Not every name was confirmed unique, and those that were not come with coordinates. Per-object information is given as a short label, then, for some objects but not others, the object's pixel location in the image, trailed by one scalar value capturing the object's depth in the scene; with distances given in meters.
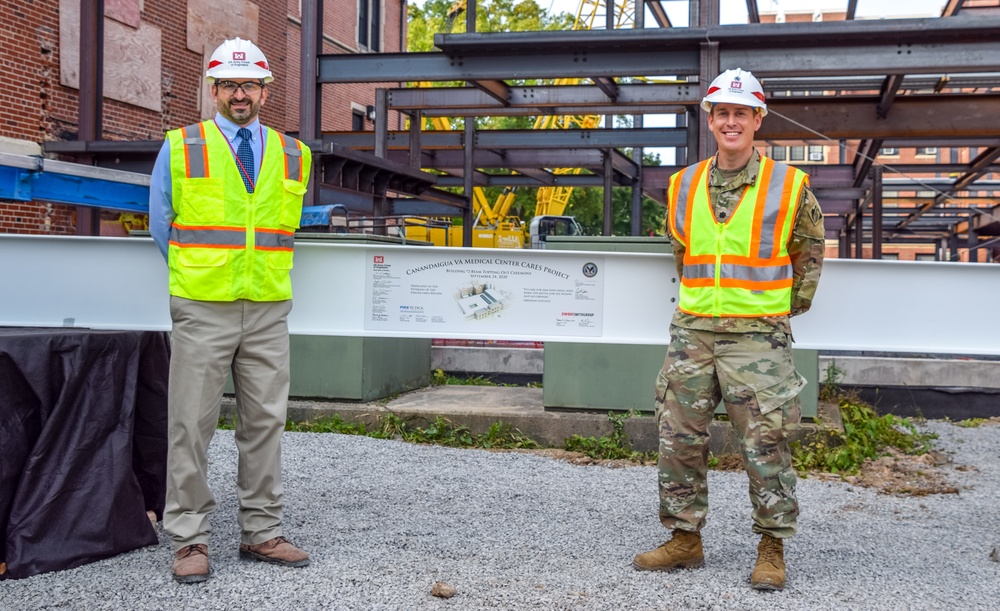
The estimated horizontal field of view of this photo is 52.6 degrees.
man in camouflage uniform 4.28
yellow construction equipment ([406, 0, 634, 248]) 26.89
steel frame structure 9.70
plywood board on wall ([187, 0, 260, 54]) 20.12
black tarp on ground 4.32
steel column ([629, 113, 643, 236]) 20.08
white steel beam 5.38
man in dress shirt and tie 4.31
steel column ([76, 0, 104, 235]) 13.59
